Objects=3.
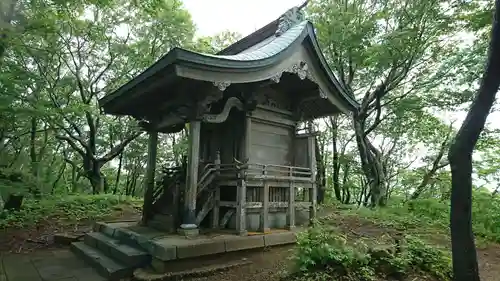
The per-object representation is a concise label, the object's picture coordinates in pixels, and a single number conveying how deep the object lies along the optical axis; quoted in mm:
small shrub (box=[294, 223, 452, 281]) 4348
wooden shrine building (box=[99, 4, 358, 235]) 6016
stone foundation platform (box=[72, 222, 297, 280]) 4992
